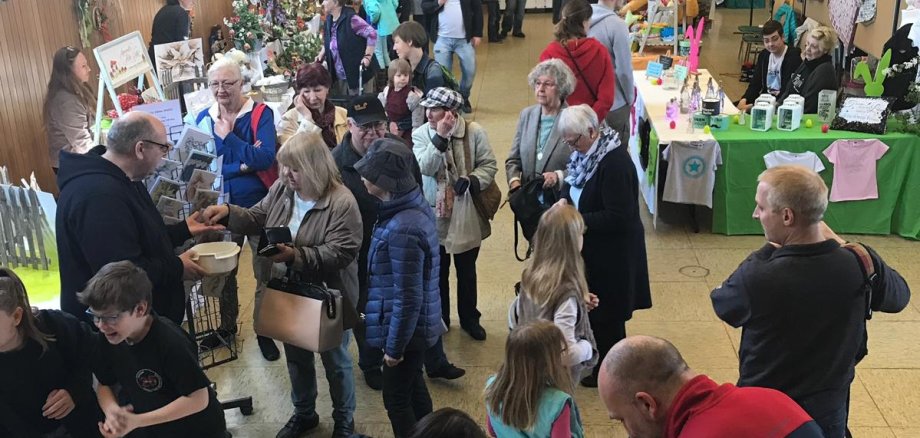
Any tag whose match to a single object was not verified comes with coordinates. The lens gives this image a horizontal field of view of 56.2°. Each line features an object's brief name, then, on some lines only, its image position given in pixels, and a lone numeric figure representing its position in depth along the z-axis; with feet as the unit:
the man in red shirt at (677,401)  6.52
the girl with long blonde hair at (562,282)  11.23
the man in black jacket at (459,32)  30.04
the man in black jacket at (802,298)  8.84
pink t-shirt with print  19.51
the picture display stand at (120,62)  17.11
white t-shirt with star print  19.94
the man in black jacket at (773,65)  23.54
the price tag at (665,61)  26.22
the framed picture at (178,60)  22.14
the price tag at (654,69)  25.73
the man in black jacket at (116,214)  10.34
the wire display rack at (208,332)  15.80
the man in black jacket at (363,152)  13.29
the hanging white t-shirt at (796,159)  19.67
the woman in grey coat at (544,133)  15.01
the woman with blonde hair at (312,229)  11.79
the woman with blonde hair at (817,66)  21.12
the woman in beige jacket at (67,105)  20.21
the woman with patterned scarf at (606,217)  13.03
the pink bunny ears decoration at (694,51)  25.57
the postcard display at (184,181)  13.03
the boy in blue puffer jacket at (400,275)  10.86
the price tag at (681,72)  24.54
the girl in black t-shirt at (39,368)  9.57
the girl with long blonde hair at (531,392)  8.73
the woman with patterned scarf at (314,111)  16.48
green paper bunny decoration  20.33
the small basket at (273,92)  23.45
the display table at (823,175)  19.66
